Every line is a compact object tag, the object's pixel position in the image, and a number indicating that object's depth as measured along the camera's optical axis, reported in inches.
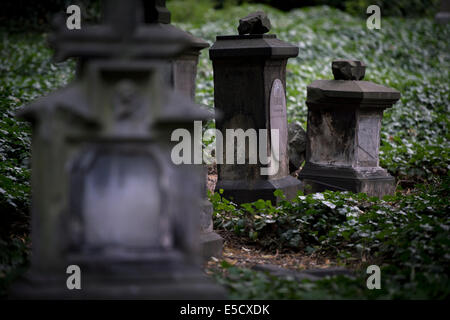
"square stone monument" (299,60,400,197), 575.5
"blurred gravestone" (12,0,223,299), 249.4
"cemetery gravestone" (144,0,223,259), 395.9
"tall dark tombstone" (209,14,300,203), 515.5
